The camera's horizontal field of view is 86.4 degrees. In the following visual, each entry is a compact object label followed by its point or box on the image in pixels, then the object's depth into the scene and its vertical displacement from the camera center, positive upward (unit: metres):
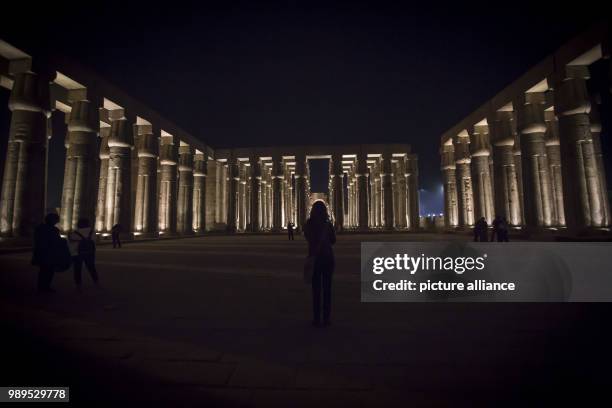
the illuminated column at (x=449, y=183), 27.41 +3.72
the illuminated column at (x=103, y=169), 22.22 +4.37
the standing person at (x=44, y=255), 5.91 -0.39
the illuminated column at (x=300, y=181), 36.38 +5.36
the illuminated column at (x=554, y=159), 18.37 +3.78
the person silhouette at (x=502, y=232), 13.80 -0.26
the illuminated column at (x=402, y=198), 38.00 +3.46
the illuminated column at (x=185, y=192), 28.52 +3.42
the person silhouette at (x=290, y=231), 23.59 -0.13
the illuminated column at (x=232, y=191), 36.12 +4.34
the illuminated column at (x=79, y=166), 16.09 +3.31
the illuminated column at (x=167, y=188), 25.62 +3.39
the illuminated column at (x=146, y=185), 22.09 +3.16
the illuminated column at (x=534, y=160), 16.61 +3.39
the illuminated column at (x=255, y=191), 36.72 +4.36
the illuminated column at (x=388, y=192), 35.53 +3.91
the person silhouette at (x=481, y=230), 14.16 -0.17
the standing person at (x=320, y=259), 3.96 -0.37
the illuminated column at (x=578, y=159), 13.08 +2.68
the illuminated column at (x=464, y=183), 24.58 +3.32
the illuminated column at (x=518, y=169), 22.54 +4.50
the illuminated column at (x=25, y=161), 12.61 +2.89
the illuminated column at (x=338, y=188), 35.72 +4.47
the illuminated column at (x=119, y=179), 19.06 +3.11
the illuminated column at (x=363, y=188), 35.06 +4.28
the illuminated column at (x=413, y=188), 36.28 +4.39
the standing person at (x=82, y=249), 6.27 -0.32
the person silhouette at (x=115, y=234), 15.83 -0.09
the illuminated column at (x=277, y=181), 36.97 +5.52
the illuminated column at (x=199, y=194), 32.22 +3.64
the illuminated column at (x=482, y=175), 21.72 +3.42
